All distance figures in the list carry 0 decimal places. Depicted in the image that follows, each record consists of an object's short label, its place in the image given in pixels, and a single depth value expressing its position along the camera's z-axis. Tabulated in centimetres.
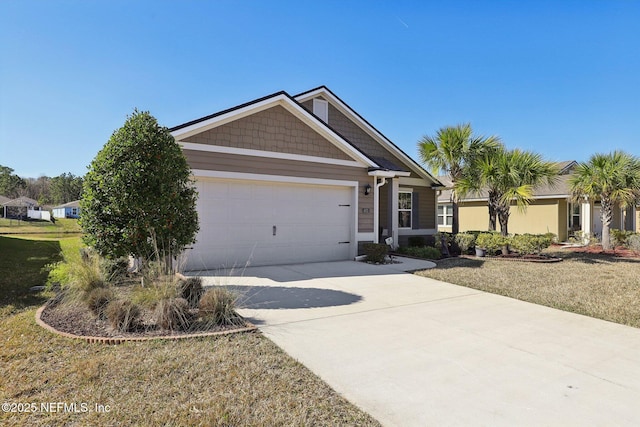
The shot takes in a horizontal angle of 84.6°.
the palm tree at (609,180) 1510
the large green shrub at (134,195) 565
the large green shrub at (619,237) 1694
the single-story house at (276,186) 922
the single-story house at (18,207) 4661
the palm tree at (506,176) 1321
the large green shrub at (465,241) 1348
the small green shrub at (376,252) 1112
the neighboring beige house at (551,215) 1886
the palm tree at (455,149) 1374
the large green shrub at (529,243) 1219
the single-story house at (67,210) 5659
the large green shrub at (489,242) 1269
